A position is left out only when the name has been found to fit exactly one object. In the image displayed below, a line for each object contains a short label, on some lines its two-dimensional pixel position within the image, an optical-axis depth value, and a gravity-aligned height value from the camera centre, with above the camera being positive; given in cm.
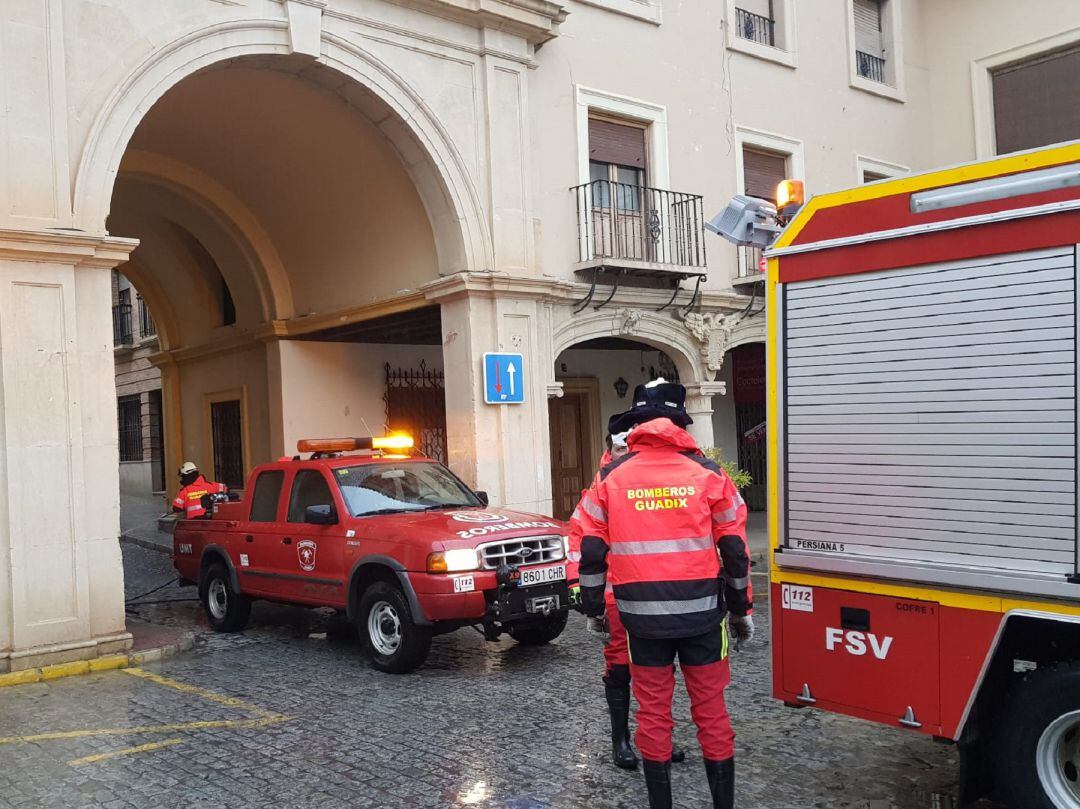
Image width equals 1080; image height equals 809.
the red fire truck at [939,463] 418 -28
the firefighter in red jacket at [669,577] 434 -72
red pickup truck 762 -107
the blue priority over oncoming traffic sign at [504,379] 1173 +47
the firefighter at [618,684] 537 -146
